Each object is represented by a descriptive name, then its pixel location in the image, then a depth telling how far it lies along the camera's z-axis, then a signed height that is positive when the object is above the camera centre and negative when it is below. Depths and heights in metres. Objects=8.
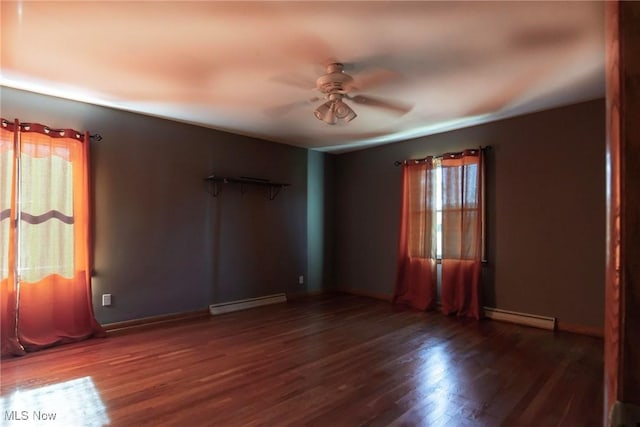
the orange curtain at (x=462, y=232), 4.21 -0.18
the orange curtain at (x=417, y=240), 4.66 -0.31
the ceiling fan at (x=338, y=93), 2.69 +1.10
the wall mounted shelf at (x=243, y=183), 4.52 +0.48
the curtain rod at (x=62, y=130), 3.09 +0.85
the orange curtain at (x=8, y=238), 3.01 -0.20
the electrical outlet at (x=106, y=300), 3.62 -0.90
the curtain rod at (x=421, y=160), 4.24 +0.84
